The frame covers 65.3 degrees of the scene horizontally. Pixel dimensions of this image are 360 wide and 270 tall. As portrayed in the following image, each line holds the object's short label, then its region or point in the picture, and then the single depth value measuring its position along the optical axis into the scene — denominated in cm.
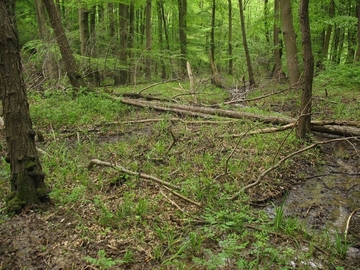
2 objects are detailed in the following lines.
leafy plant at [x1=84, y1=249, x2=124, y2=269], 284
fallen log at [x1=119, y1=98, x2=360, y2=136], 639
